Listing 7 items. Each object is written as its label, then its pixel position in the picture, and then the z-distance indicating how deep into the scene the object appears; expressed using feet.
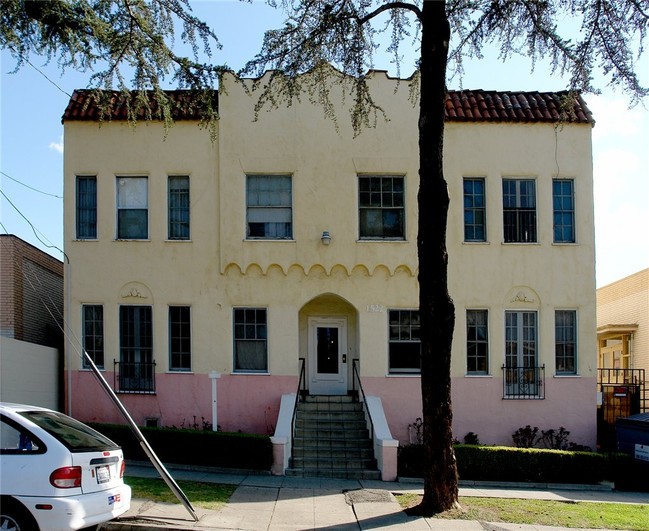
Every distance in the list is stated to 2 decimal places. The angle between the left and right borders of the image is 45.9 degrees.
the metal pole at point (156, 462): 33.17
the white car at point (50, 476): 27.48
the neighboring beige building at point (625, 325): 90.68
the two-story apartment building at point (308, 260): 61.41
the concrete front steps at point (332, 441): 51.67
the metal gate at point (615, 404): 64.08
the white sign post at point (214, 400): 58.49
